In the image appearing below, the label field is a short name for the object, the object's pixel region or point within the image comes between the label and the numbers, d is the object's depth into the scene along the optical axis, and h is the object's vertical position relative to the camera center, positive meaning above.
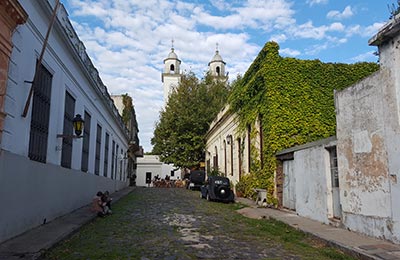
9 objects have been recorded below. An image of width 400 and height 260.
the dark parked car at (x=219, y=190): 18.06 -0.40
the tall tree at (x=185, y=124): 35.28 +5.66
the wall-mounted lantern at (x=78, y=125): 10.63 +1.63
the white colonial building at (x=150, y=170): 51.91 +1.63
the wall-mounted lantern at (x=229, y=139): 24.73 +2.95
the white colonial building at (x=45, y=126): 7.26 +1.39
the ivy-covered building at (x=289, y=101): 14.98 +3.47
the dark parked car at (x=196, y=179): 29.58 +0.22
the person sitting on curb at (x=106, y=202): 12.33 -0.76
